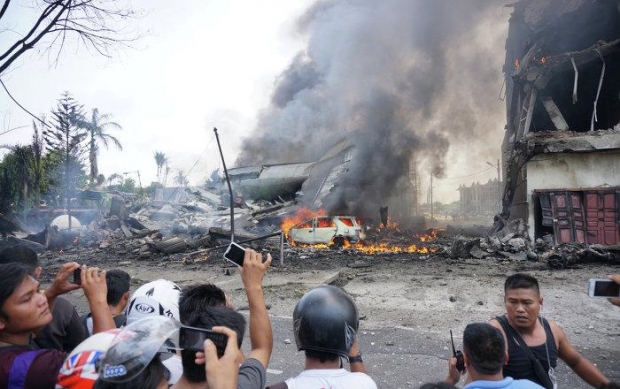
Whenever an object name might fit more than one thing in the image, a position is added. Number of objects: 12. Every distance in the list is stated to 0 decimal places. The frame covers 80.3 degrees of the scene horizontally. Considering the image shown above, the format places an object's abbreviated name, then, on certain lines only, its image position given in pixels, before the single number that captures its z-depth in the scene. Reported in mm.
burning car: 15680
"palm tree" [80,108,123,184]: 30200
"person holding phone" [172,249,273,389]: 1389
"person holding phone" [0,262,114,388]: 1494
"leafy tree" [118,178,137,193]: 45125
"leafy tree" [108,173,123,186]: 44750
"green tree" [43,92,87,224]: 26969
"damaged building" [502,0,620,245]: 12328
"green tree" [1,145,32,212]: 20250
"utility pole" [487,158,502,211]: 36800
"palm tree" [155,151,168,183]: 56644
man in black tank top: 2295
